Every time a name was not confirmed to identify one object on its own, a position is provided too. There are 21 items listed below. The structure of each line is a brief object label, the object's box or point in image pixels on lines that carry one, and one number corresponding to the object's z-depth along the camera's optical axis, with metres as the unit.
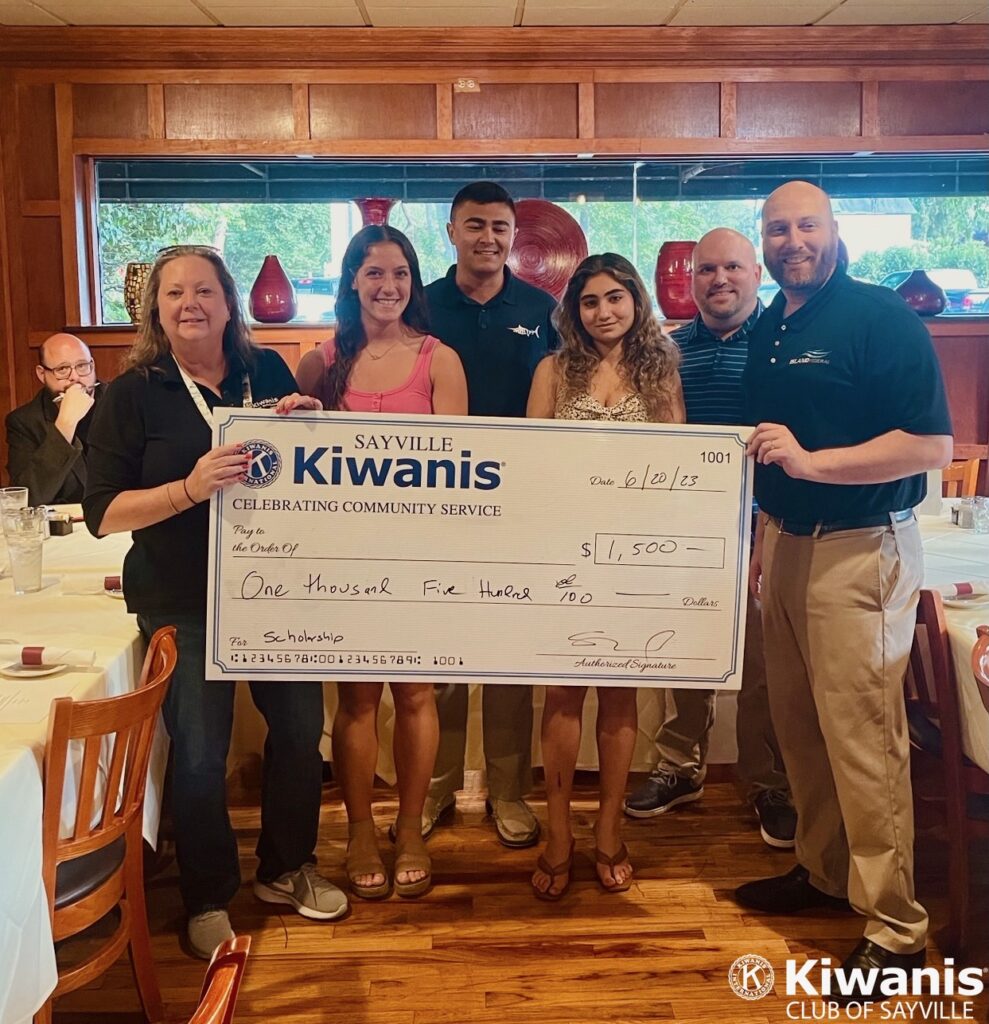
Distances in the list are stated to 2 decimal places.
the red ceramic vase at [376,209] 3.97
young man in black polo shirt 2.33
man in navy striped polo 2.45
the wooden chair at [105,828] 1.45
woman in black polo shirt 1.91
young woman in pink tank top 2.10
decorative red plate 4.24
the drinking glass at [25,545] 2.29
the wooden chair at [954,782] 1.94
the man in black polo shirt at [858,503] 1.82
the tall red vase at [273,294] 4.47
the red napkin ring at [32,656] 1.75
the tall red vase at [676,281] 4.24
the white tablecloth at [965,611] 1.87
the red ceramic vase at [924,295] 4.51
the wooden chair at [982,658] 1.47
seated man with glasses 3.49
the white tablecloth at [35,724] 1.30
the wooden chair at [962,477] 3.66
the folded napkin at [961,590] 2.17
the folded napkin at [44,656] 1.75
